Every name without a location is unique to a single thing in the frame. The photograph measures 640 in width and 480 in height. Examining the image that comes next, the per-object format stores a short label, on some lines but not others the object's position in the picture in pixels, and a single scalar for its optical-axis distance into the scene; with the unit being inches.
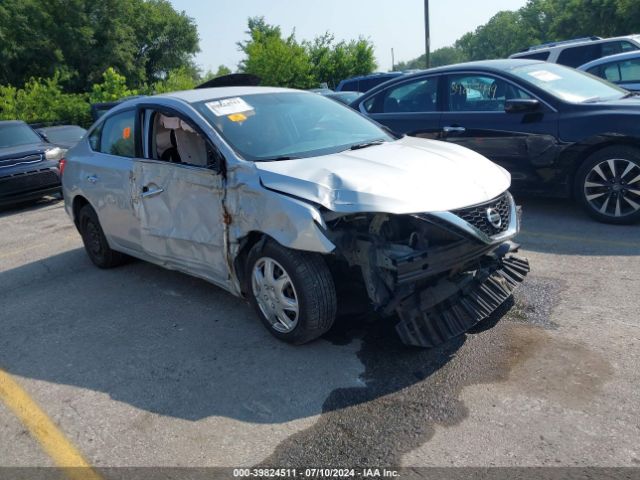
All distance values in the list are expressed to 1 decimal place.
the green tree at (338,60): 1187.9
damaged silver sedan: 140.4
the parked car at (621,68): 383.6
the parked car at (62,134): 501.0
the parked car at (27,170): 401.7
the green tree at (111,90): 1022.4
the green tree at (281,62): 1122.0
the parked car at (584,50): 480.5
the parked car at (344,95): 585.0
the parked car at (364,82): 734.5
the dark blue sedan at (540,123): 230.2
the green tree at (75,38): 1354.6
